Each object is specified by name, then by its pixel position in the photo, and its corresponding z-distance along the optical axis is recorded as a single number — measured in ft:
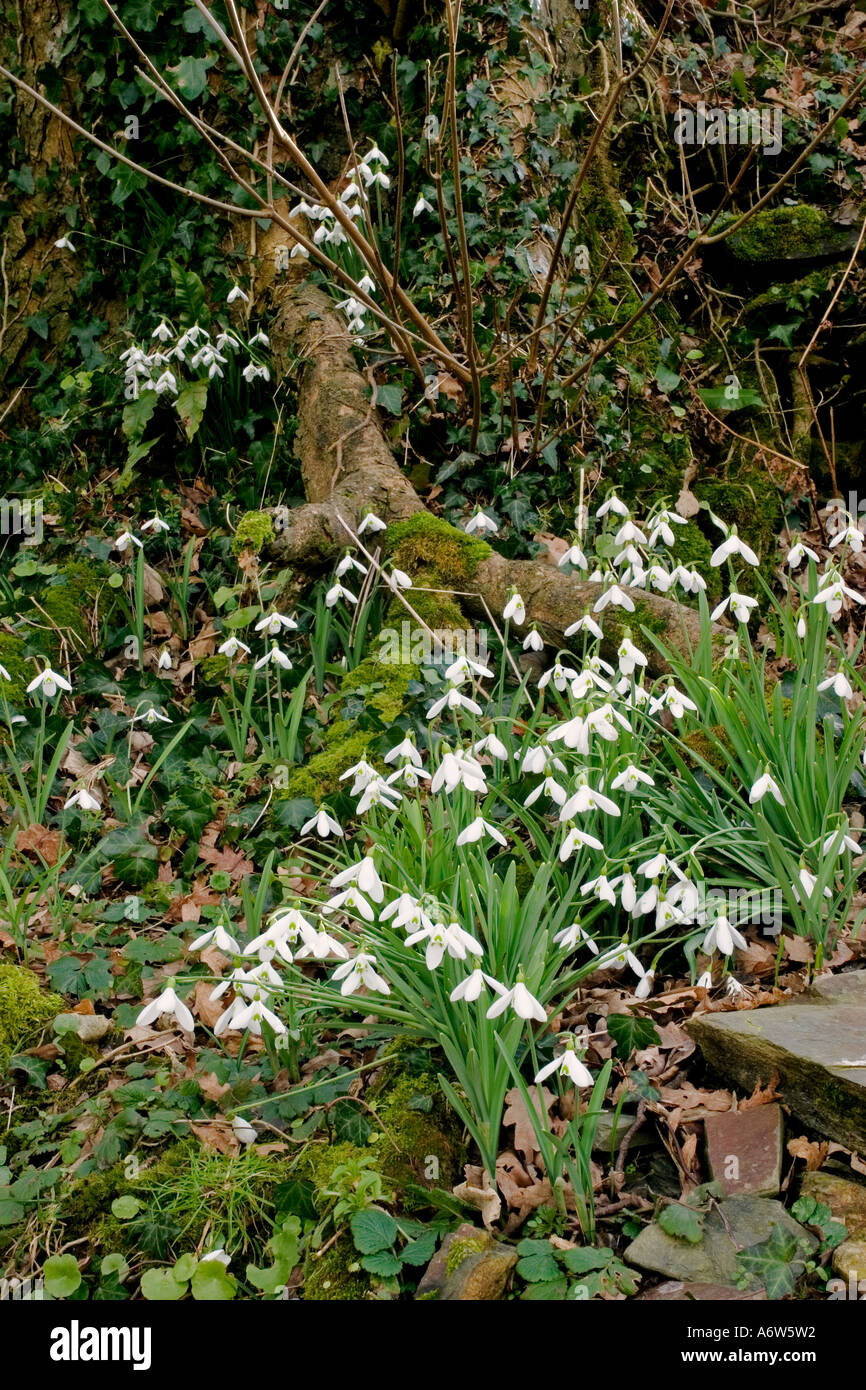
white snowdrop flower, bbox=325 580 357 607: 11.37
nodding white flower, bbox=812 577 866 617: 8.89
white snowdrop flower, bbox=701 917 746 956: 7.02
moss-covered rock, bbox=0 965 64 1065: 8.45
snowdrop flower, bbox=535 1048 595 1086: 6.06
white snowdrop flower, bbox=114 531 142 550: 12.92
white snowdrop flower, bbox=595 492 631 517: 10.85
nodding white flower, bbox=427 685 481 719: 8.24
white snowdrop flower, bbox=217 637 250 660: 11.24
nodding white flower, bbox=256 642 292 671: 10.79
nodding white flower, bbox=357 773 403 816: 7.80
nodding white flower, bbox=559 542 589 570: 10.83
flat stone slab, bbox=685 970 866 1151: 6.23
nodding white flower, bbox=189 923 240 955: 6.68
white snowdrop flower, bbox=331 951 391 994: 6.55
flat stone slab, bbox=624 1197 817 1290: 5.75
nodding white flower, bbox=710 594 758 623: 9.39
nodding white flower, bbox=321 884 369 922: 6.74
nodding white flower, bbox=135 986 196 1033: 6.40
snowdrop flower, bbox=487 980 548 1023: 5.94
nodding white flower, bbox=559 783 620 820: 7.25
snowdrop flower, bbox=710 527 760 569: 9.67
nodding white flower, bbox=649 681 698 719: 8.59
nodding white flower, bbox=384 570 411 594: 11.30
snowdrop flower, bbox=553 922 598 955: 6.98
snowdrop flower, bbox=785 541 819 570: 9.73
